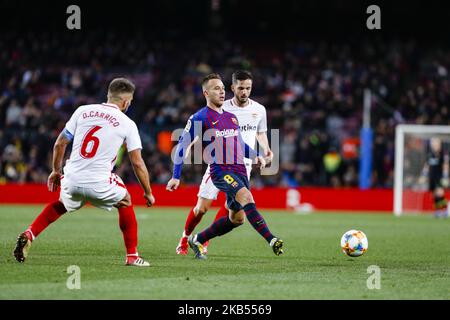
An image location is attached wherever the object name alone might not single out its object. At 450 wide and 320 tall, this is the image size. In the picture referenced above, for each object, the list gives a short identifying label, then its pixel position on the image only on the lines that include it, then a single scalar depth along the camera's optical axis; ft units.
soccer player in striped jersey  65.36
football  68.90
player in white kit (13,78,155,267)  58.70
